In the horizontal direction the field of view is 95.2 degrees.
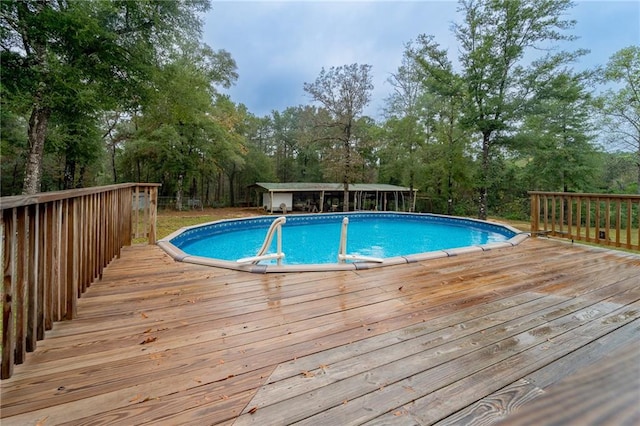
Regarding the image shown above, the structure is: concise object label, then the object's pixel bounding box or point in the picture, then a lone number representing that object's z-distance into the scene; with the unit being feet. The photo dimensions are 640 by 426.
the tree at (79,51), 23.40
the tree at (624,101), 42.45
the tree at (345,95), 48.78
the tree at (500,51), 35.78
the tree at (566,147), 42.88
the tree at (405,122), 53.52
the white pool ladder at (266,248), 10.66
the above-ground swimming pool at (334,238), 12.05
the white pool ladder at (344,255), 11.34
